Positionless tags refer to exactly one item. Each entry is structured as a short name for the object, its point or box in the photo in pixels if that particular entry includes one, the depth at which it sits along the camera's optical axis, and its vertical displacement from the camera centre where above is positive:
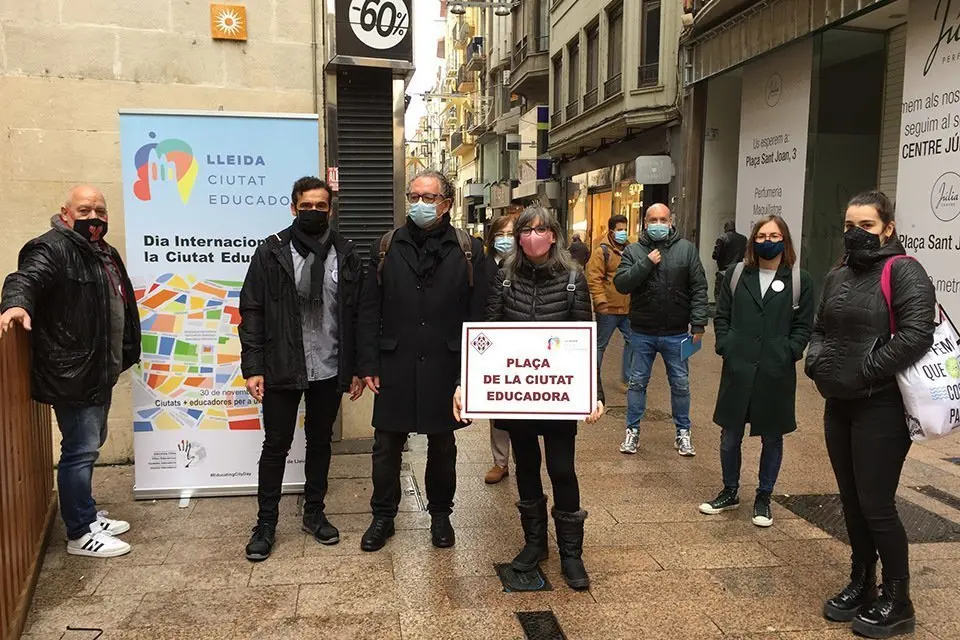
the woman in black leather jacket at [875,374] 3.15 -0.58
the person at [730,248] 12.51 -0.09
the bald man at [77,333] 3.77 -0.51
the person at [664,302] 5.89 -0.49
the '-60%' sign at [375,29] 5.68 +1.65
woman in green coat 4.50 -0.62
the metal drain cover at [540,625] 3.27 -1.74
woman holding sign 3.74 -0.39
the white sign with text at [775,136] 11.45 +1.79
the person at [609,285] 7.89 -0.47
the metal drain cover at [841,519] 4.44 -1.75
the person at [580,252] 12.36 -0.18
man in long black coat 4.06 -0.43
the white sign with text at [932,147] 7.90 +1.09
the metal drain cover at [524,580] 3.70 -1.73
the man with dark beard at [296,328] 4.08 -0.50
